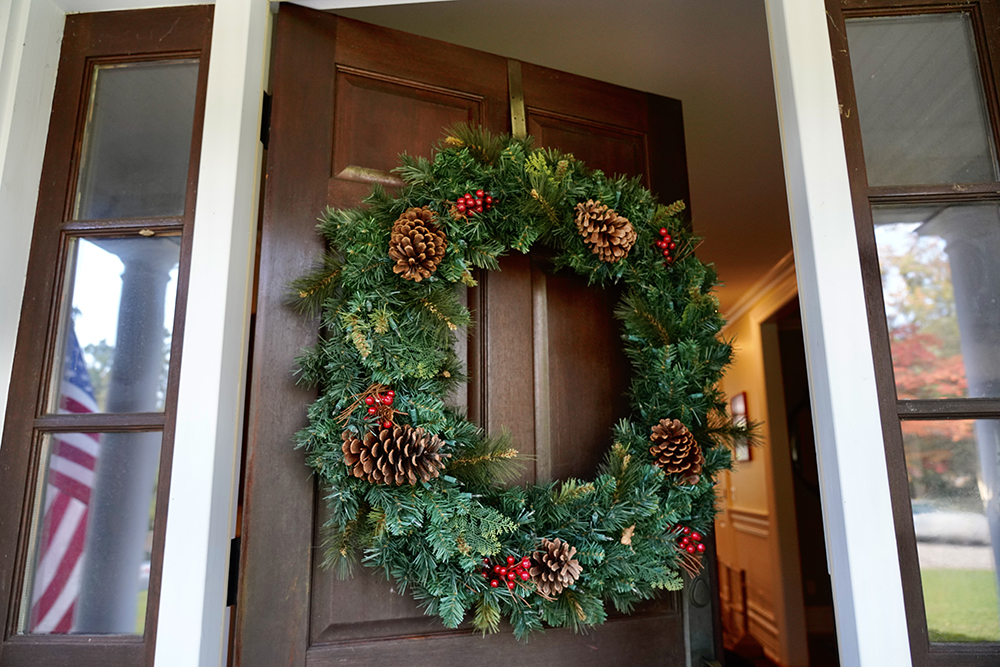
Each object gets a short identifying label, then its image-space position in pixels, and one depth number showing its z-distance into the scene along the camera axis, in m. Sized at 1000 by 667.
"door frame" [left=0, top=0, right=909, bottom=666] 1.16
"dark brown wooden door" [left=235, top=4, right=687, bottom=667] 1.29
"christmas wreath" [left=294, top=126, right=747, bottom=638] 1.24
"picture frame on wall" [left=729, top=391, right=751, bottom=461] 5.04
